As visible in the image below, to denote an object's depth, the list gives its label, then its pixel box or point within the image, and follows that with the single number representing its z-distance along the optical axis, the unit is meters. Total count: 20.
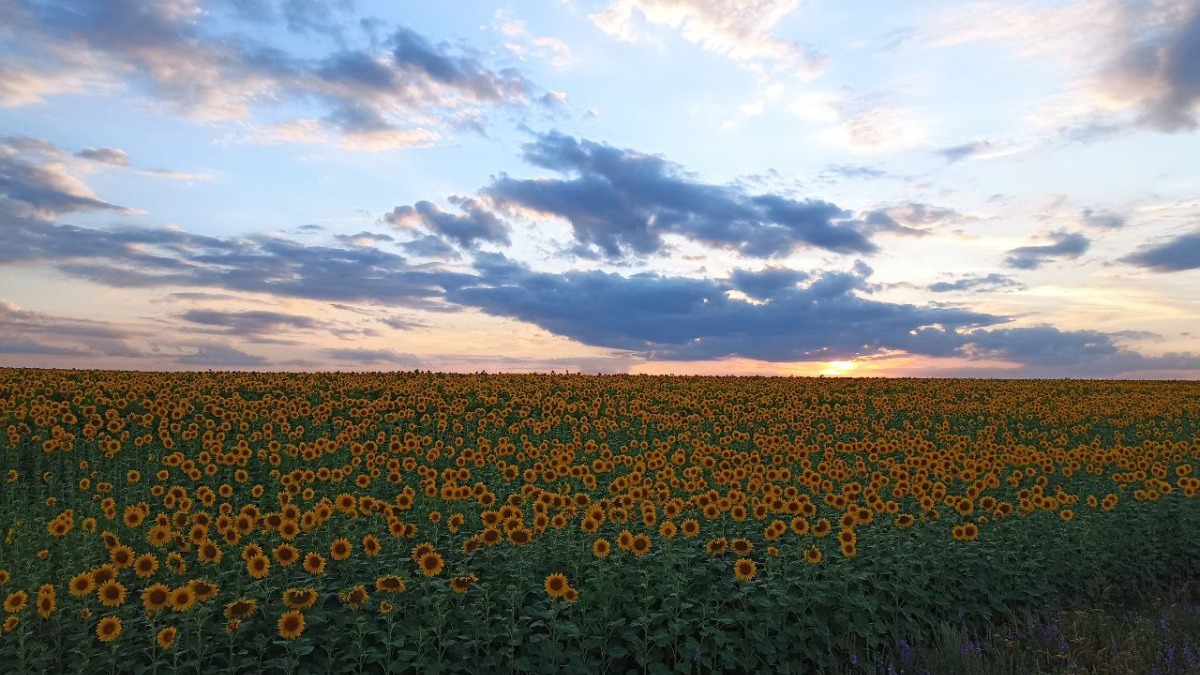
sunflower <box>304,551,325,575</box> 7.57
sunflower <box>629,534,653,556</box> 8.41
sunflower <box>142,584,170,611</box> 6.81
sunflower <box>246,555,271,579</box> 7.38
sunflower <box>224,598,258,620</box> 6.89
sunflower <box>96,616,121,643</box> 6.64
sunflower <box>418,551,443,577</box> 7.41
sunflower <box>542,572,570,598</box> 7.46
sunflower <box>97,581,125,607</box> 7.11
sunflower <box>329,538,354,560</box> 7.96
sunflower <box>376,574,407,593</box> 7.11
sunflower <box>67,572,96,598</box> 7.23
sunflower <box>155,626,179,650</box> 6.41
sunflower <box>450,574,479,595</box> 7.34
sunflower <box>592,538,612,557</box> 8.29
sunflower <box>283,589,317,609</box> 6.78
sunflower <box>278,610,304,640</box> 6.49
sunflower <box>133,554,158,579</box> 7.51
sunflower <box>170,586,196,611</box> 6.71
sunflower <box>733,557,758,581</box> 8.24
